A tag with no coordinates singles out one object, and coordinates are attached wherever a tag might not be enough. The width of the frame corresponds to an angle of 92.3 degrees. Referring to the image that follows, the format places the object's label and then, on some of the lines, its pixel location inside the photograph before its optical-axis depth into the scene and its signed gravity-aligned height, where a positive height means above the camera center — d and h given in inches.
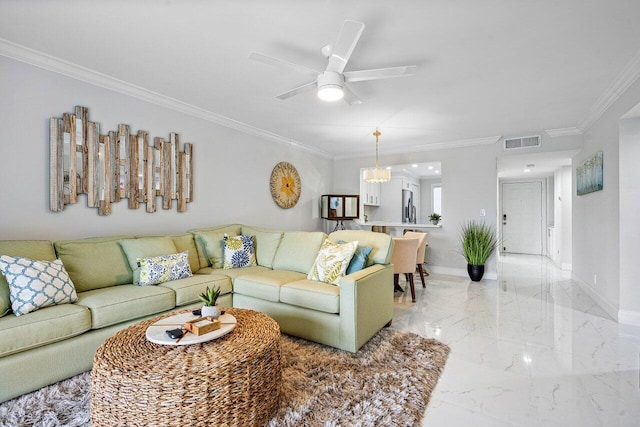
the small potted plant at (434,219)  237.1 -1.8
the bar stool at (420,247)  184.4 -18.6
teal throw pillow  112.2 -16.1
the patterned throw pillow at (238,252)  139.1 -16.9
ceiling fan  79.9 +43.2
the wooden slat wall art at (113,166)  107.8 +19.7
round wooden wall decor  204.5 +21.6
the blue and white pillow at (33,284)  78.3 -18.5
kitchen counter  226.7 -6.5
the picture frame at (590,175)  145.5 +22.3
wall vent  192.7 +47.8
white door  324.5 +0.1
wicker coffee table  55.0 -31.3
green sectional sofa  74.9 -25.6
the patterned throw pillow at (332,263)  110.2 -17.0
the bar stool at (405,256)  160.1 -20.7
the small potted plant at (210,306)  75.4 -22.7
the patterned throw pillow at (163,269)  109.0 -19.6
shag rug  66.0 -43.1
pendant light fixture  202.0 +27.5
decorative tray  63.6 -25.8
